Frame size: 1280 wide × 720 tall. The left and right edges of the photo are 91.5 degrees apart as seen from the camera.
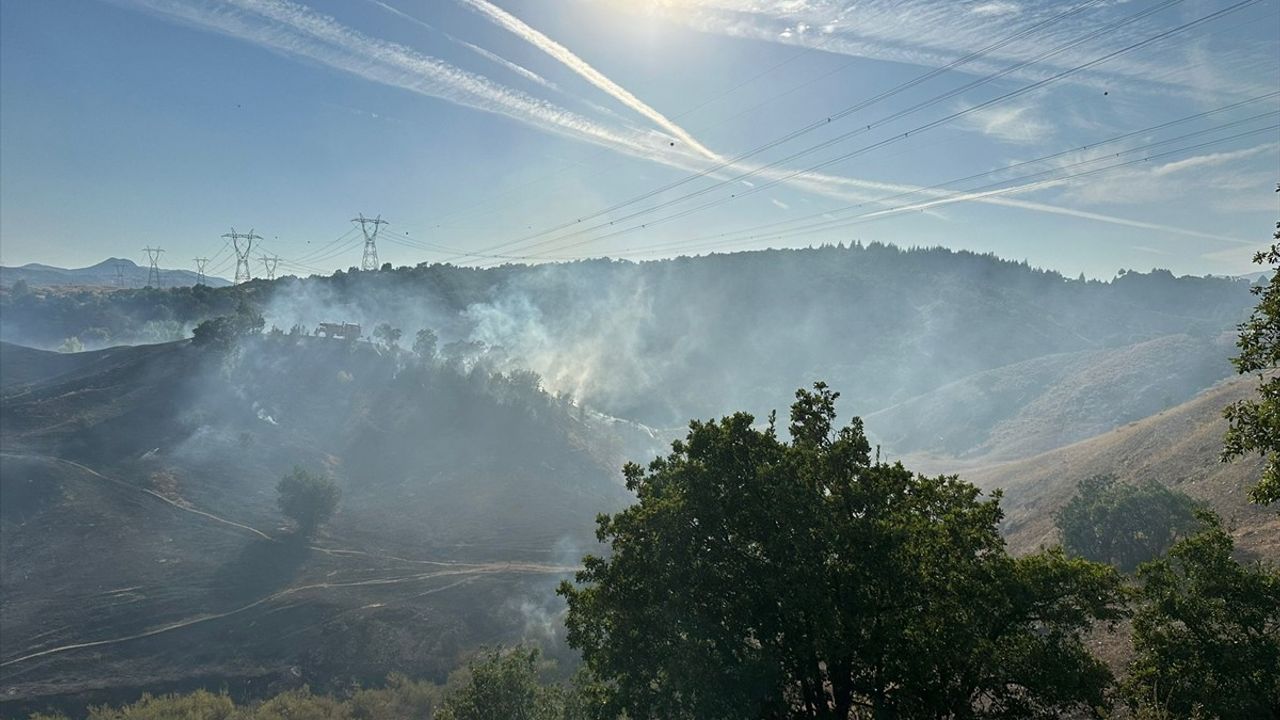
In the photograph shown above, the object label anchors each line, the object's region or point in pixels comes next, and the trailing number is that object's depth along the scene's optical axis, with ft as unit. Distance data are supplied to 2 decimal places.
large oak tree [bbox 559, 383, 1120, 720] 50.60
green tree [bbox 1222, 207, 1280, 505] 42.11
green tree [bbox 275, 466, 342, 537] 226.99
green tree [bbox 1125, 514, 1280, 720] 46.06
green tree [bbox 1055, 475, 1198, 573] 130.82
